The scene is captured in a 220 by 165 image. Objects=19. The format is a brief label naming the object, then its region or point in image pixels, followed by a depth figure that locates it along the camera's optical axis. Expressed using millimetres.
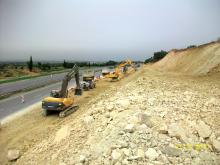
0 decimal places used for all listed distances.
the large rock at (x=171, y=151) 9898
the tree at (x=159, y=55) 81581
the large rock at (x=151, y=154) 9727
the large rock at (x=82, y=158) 10309
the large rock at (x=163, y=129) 11016
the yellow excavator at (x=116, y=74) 36531
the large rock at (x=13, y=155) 13047
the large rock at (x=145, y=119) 11633
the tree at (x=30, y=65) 76850
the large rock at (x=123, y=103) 14102
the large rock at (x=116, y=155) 9909
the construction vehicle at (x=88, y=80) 29933
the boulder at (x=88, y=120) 13577
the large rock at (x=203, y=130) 10988
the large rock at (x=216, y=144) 10282
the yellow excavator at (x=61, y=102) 18859
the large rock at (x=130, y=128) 11253
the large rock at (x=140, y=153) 9814
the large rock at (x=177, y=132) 10672
